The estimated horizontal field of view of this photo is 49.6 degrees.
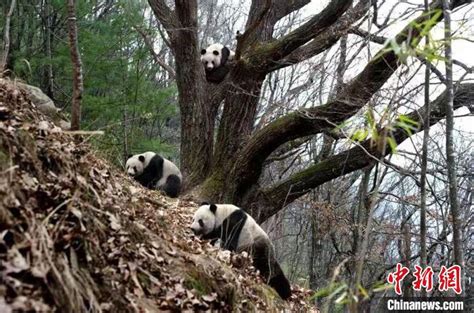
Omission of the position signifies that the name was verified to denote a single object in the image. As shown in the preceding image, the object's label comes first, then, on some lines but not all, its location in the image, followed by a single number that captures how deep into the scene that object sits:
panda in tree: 12.42
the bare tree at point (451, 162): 6.85
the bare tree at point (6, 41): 8.52
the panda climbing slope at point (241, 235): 7.52
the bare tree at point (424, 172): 7.20
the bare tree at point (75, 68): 5.97
